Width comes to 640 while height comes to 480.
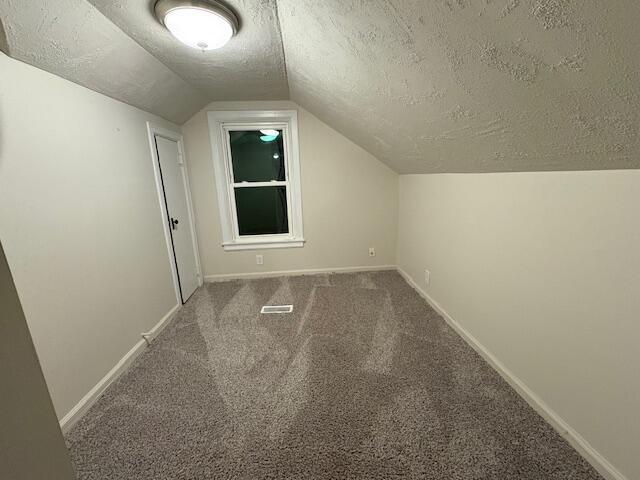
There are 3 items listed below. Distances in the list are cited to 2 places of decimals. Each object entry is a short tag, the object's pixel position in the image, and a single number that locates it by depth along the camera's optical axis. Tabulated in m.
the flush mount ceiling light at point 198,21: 1.13
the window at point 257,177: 2.88
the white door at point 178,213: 2.41
